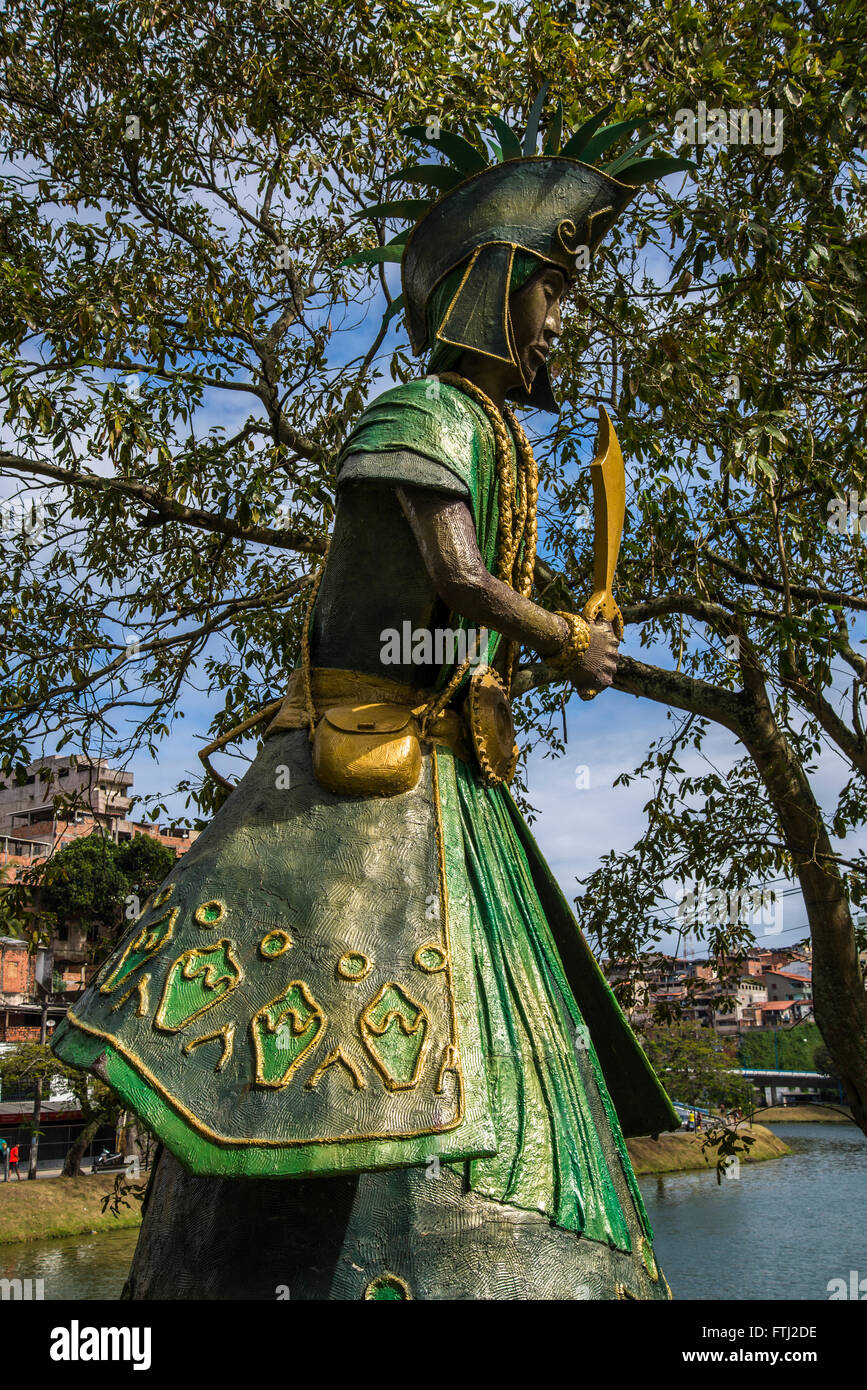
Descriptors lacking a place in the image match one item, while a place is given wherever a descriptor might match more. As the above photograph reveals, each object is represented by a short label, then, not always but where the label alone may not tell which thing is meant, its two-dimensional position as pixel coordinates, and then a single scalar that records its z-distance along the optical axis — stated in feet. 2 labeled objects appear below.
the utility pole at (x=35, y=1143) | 80.07
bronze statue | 6.74
